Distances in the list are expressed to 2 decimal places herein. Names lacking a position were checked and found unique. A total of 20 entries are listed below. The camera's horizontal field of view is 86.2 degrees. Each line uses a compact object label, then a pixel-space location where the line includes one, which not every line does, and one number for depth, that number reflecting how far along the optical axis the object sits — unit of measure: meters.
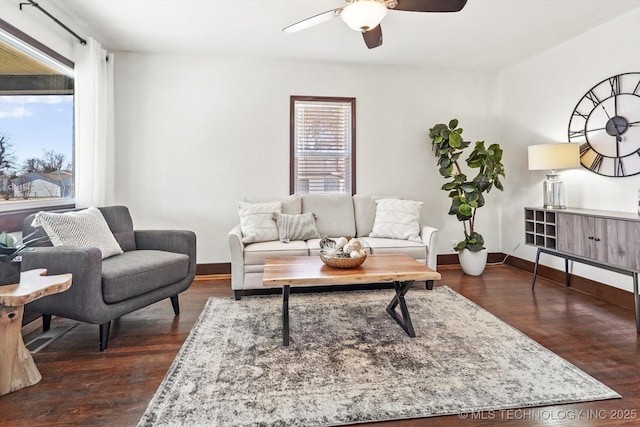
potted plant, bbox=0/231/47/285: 1.91
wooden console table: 2.53
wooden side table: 1.71
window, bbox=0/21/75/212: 2.52
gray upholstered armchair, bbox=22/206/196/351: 2.09
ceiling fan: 2.10
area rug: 1.60
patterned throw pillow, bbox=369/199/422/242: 3.72
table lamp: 3.32
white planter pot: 4.04
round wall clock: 2.99
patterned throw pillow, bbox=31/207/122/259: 2.35
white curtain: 3.28
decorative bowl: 2.44
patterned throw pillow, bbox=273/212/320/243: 3.60
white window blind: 4.32
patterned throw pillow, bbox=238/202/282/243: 3.54
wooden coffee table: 2.24
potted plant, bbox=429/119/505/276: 3.96
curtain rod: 2.62
